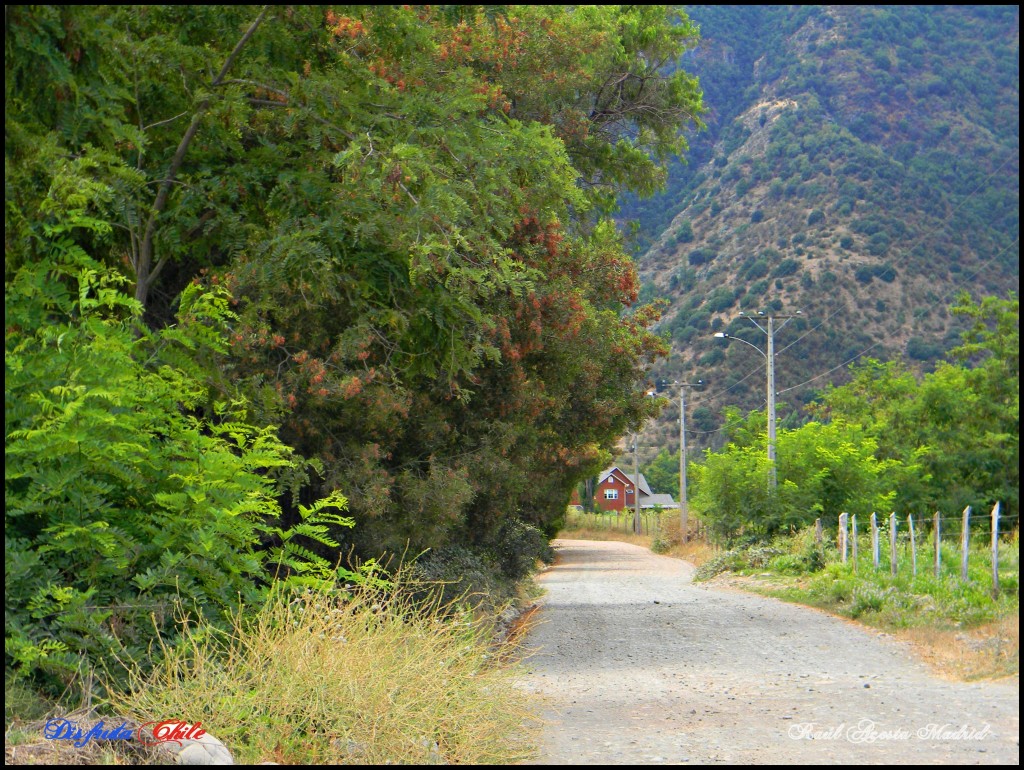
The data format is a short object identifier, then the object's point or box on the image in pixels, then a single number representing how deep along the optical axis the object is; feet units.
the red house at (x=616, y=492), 478.18
